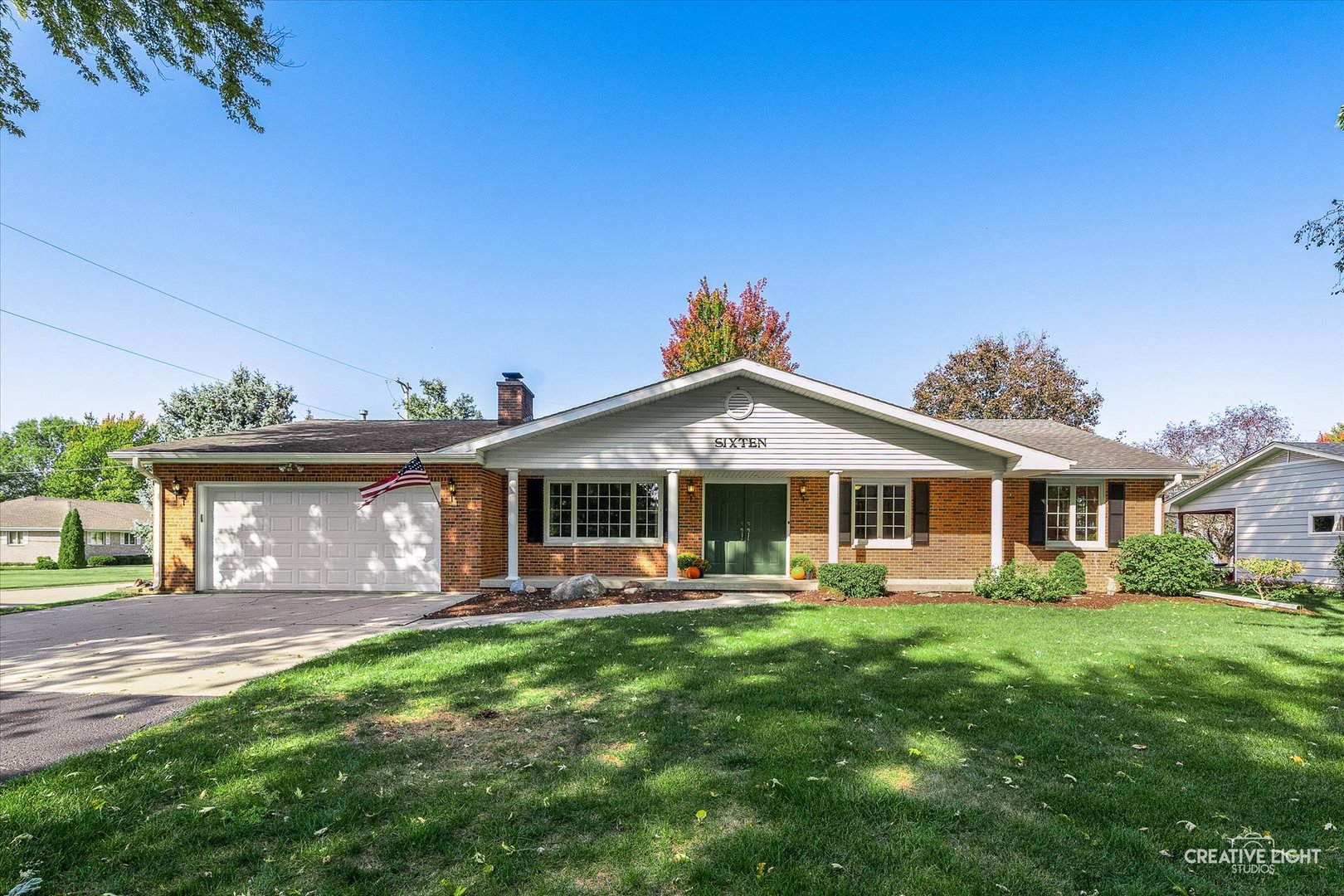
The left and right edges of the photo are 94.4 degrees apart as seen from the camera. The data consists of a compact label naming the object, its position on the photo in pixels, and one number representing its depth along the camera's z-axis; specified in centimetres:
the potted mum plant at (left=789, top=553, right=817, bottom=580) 1341
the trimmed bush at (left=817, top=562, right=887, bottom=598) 1173
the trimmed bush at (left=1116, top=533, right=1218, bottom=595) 1259
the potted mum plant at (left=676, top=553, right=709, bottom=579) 1349
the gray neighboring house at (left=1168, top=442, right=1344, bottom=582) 1430
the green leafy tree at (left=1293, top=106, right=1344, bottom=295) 962
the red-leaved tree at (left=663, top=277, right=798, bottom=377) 2972
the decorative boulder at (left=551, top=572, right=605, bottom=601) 1134
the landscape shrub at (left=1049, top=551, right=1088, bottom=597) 1180
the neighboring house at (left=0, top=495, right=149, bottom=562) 3681
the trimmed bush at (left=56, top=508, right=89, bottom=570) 2822
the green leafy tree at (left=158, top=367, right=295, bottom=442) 2775
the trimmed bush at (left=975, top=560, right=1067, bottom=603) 1161
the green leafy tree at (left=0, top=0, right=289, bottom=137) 746
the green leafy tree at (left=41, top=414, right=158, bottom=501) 5534
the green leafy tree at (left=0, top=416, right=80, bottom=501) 5630
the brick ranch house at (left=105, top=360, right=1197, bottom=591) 1249
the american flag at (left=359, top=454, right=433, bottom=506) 1114
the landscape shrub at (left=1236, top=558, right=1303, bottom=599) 1183
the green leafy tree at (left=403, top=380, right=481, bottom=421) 4638
